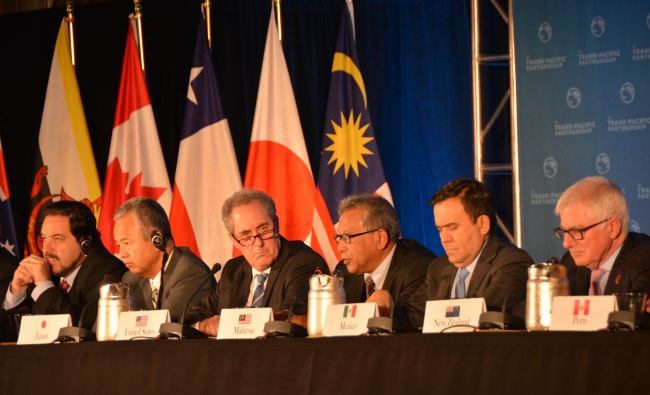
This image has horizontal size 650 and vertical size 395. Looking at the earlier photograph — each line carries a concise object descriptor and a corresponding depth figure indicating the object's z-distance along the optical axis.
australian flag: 13.10
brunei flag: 13.09
